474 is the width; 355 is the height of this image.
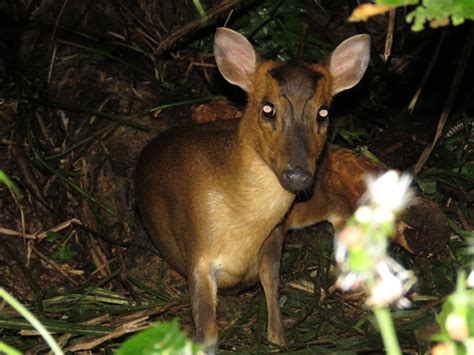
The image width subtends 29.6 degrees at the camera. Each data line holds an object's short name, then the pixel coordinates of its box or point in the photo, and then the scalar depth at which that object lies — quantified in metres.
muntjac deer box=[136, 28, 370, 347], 5.72
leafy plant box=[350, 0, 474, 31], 2.06
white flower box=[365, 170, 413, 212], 1.84
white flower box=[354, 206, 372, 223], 1.79
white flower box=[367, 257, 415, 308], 1.76
